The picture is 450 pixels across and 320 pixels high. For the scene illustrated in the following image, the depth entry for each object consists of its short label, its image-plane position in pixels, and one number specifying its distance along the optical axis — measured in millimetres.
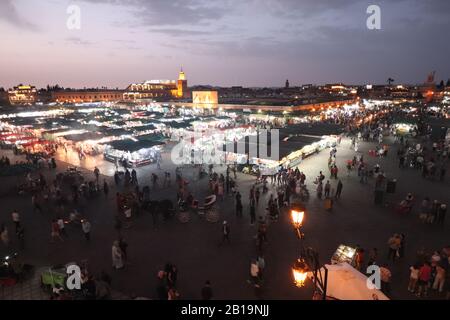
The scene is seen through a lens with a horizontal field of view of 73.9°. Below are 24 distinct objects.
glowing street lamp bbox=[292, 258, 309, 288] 4512
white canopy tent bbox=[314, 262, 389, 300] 5578
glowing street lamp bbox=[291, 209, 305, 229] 5234
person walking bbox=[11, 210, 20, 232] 10117
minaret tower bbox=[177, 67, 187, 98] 103288
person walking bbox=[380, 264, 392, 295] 6975
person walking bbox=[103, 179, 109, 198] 13976
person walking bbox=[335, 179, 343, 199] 13211
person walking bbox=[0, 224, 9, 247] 9704
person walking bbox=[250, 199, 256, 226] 10759
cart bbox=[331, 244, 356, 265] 7855
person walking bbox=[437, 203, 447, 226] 10393
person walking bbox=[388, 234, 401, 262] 8234
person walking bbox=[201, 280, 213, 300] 6523
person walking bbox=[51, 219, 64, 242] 9633
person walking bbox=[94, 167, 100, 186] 15691
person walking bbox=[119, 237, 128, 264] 8438
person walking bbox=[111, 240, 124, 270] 8125
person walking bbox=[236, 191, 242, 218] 11367
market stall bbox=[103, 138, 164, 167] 18688
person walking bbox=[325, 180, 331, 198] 13172
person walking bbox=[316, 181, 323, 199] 13377
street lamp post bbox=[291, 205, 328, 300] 4238
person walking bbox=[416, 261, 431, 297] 6922
